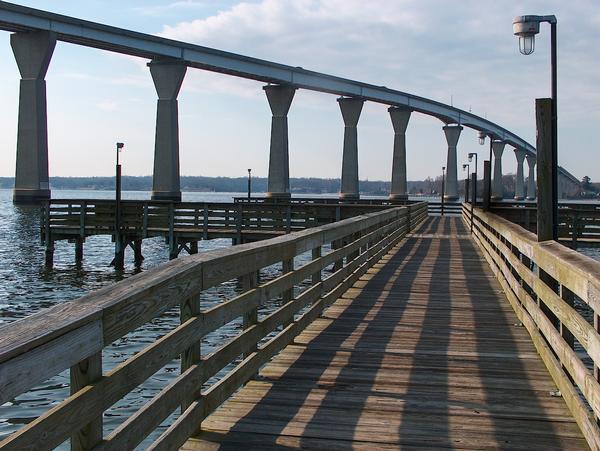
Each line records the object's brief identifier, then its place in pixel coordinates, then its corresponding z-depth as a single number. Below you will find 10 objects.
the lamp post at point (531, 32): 12.87
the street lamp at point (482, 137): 76.16
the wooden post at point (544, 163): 8.40
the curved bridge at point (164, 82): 72.38
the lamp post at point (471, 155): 60.84
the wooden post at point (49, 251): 33.62
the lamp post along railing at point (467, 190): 58.34
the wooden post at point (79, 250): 35.47
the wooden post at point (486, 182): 31.24
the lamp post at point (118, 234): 33.19
